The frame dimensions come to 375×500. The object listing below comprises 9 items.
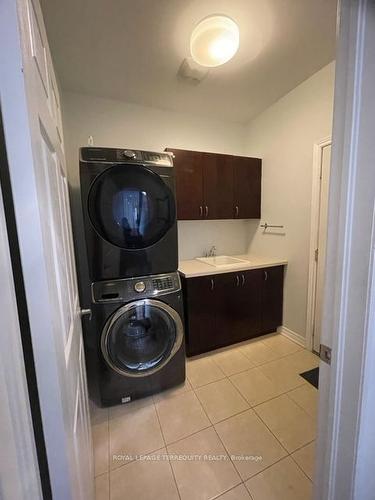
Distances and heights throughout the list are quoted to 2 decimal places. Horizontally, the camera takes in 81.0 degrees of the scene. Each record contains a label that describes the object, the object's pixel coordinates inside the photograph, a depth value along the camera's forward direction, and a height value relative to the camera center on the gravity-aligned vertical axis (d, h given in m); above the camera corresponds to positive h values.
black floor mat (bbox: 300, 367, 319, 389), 1.87 -1.38
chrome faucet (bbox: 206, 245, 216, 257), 2.89 -0.39
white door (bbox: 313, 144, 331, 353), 2.08 -0.17
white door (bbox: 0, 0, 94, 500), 0.42 +0.00
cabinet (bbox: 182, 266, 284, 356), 2.13 -0.89
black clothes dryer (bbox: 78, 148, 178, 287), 1.50 +0.10
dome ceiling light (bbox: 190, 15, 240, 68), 1.35 +1.15
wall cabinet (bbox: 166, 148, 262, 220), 2.30 +0.41
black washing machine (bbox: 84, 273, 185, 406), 1.54 -0.86
